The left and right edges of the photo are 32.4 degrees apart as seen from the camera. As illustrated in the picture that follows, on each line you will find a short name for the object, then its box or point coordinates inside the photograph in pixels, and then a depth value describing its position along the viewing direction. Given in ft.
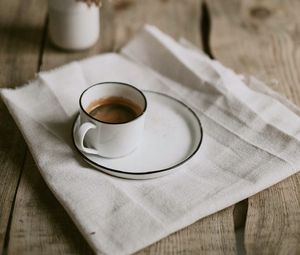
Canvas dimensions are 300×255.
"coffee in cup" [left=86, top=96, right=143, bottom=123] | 2.96
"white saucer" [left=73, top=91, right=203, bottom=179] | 2.76
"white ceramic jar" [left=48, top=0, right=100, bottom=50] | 3.60
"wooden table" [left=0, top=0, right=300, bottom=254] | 2.51
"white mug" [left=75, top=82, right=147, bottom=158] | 2.73
